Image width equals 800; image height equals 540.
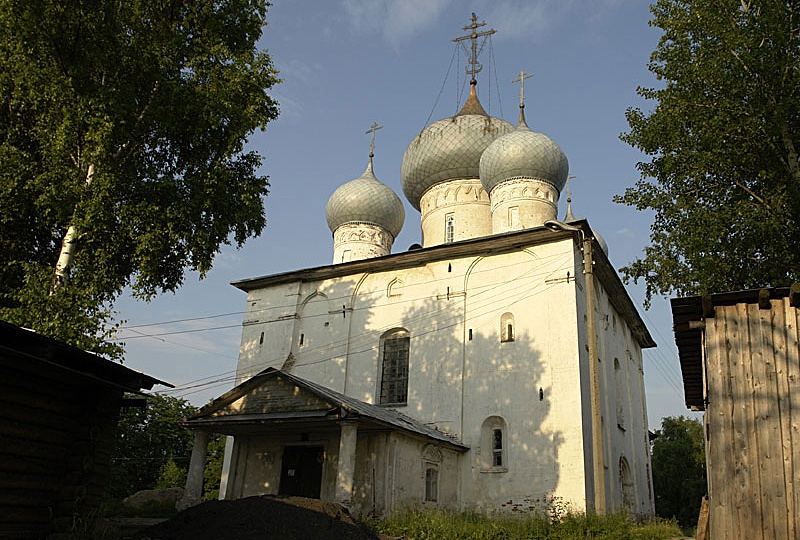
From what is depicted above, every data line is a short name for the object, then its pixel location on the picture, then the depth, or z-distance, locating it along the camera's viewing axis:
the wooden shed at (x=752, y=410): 6.82
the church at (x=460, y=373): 13.35
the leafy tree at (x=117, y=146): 9.99
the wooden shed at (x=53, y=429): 6.71
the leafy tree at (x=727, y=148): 11.50
